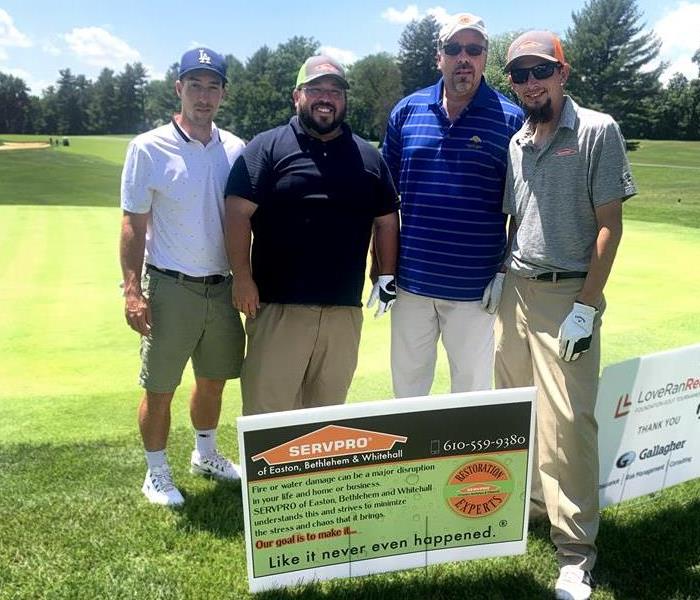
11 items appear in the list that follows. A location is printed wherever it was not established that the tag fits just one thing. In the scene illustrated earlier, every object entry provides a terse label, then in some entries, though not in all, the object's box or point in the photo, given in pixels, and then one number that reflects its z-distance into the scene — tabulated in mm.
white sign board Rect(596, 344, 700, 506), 2844
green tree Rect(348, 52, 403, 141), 64688
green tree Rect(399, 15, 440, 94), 76688
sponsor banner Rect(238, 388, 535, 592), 2279
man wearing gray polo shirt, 2551
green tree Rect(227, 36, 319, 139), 71312
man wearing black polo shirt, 2963
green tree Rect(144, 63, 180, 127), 88625
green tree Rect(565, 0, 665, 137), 56312
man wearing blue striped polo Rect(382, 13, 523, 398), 3141
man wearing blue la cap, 3064
